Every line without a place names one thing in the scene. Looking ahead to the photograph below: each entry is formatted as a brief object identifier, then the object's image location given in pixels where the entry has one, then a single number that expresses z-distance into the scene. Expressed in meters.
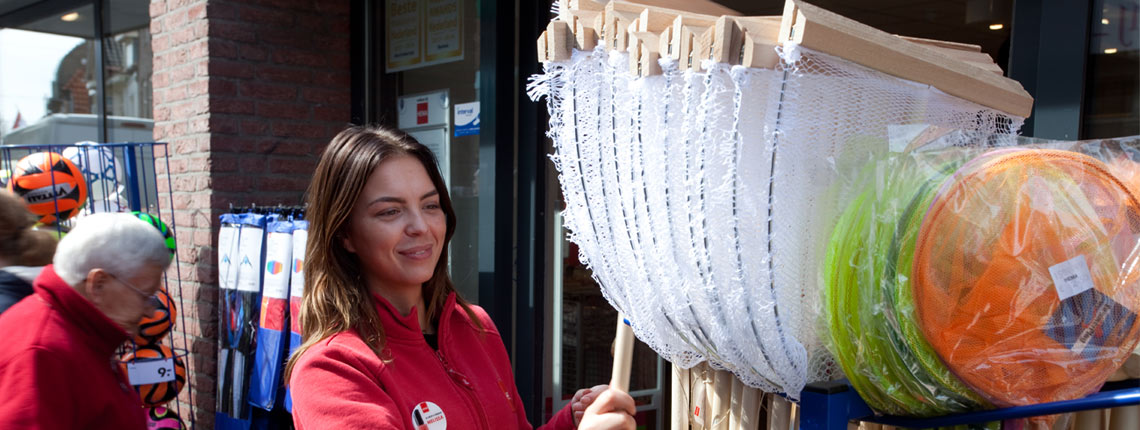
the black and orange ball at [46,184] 3.38
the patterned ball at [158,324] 3.38
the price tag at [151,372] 3.34
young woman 1.34
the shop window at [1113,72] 1.87
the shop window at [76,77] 5.82
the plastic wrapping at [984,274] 0.93
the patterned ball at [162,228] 3.36
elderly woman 1.89
